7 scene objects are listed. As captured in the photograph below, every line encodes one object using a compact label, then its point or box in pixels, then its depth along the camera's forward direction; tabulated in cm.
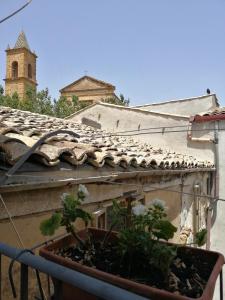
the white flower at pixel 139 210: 145
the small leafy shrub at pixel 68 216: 149
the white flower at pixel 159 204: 148
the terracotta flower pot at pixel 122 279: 108
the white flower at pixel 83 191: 164
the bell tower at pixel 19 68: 3806
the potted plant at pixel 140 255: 122
